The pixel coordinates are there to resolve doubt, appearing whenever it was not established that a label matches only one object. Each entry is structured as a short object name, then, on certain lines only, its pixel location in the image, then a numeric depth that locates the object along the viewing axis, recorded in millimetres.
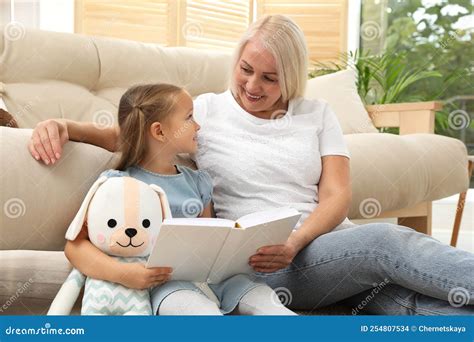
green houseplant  5216
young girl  2591
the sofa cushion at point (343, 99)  4061
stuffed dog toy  2511
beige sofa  2695
